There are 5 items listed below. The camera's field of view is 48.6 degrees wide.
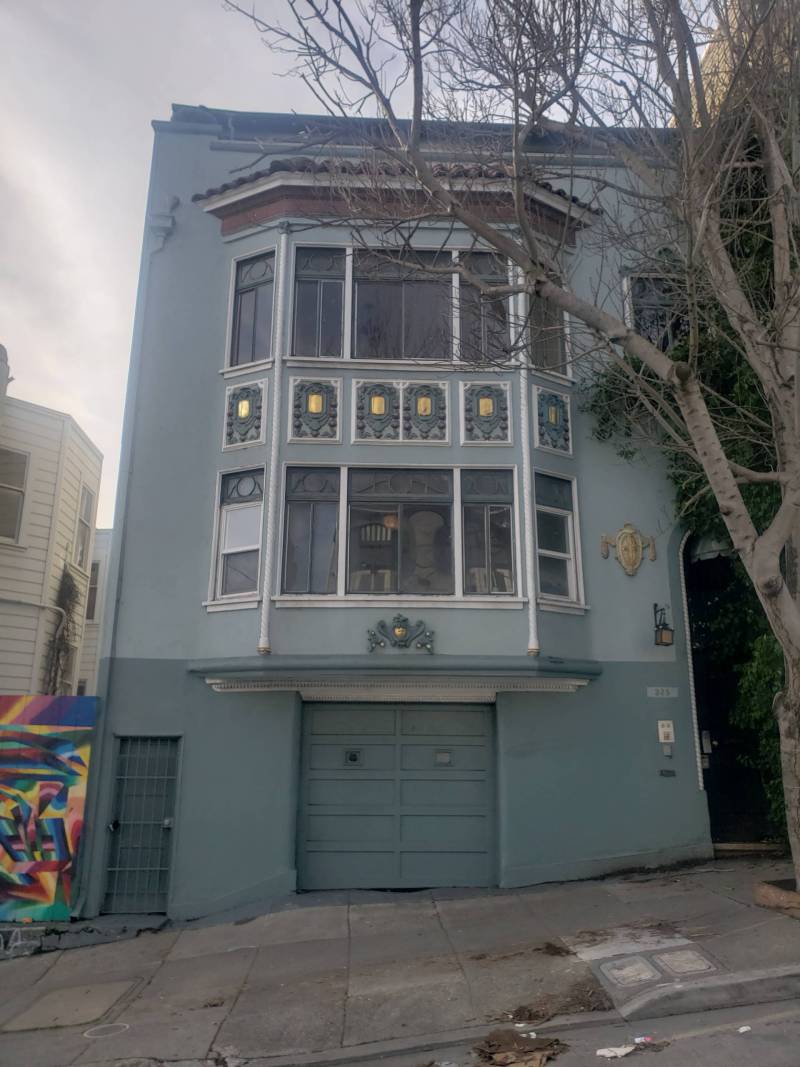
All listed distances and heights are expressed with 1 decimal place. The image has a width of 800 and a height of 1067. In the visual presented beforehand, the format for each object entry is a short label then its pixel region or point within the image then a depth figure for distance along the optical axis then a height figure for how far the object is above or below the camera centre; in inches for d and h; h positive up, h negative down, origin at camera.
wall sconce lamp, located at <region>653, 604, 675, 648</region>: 444.8 +70.3
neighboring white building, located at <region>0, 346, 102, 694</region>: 601.3 +156.1
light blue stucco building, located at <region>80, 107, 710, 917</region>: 415.5 +85.5
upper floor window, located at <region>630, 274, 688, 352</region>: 494.6 +252.7
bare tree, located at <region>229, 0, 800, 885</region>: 319.0 +239.8
